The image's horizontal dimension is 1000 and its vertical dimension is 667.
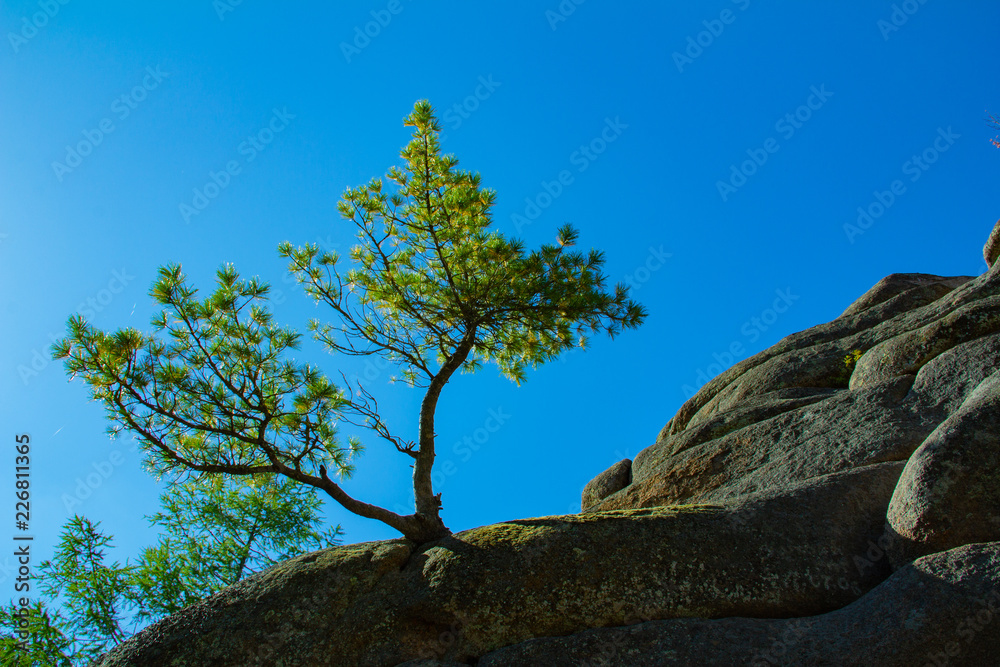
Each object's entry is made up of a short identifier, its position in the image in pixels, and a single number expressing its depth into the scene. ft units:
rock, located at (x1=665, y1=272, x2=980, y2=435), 26.78
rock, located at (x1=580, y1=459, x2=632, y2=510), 27.94
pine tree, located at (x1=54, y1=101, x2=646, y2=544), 17.03
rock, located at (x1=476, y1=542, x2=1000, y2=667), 11.81
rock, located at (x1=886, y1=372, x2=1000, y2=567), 13.89
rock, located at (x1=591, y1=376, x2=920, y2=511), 19.43
